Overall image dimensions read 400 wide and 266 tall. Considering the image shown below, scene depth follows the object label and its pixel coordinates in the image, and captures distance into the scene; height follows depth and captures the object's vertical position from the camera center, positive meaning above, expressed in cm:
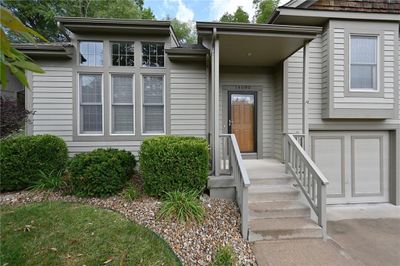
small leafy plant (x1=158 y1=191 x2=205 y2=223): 378 -130
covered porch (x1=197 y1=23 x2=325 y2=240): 414 +4
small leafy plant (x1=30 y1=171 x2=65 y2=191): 467 -106
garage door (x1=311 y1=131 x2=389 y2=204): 659 -93
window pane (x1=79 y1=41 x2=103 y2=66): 615 +208
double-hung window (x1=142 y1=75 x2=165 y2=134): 632 +71
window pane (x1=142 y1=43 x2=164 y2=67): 635 +211
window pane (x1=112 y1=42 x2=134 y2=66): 625 +210
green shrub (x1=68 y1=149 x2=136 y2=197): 434 -84
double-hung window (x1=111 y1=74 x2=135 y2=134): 622 +75
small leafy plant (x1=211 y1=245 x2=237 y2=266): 302 -168
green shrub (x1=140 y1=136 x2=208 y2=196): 429 -67
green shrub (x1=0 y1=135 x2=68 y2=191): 465 -61
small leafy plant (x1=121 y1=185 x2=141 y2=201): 436 -121
